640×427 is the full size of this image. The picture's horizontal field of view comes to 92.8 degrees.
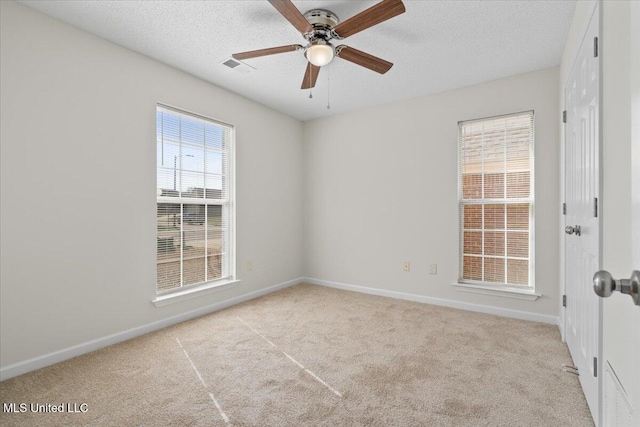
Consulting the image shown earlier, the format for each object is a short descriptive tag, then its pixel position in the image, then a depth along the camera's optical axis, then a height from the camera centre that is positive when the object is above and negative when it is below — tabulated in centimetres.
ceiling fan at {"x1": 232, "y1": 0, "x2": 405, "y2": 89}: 181 +123
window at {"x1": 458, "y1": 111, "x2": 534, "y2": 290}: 333 +15
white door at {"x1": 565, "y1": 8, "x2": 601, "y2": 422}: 159 +2
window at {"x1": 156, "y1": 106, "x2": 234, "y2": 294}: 313 +14
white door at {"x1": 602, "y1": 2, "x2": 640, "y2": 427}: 108 -7
